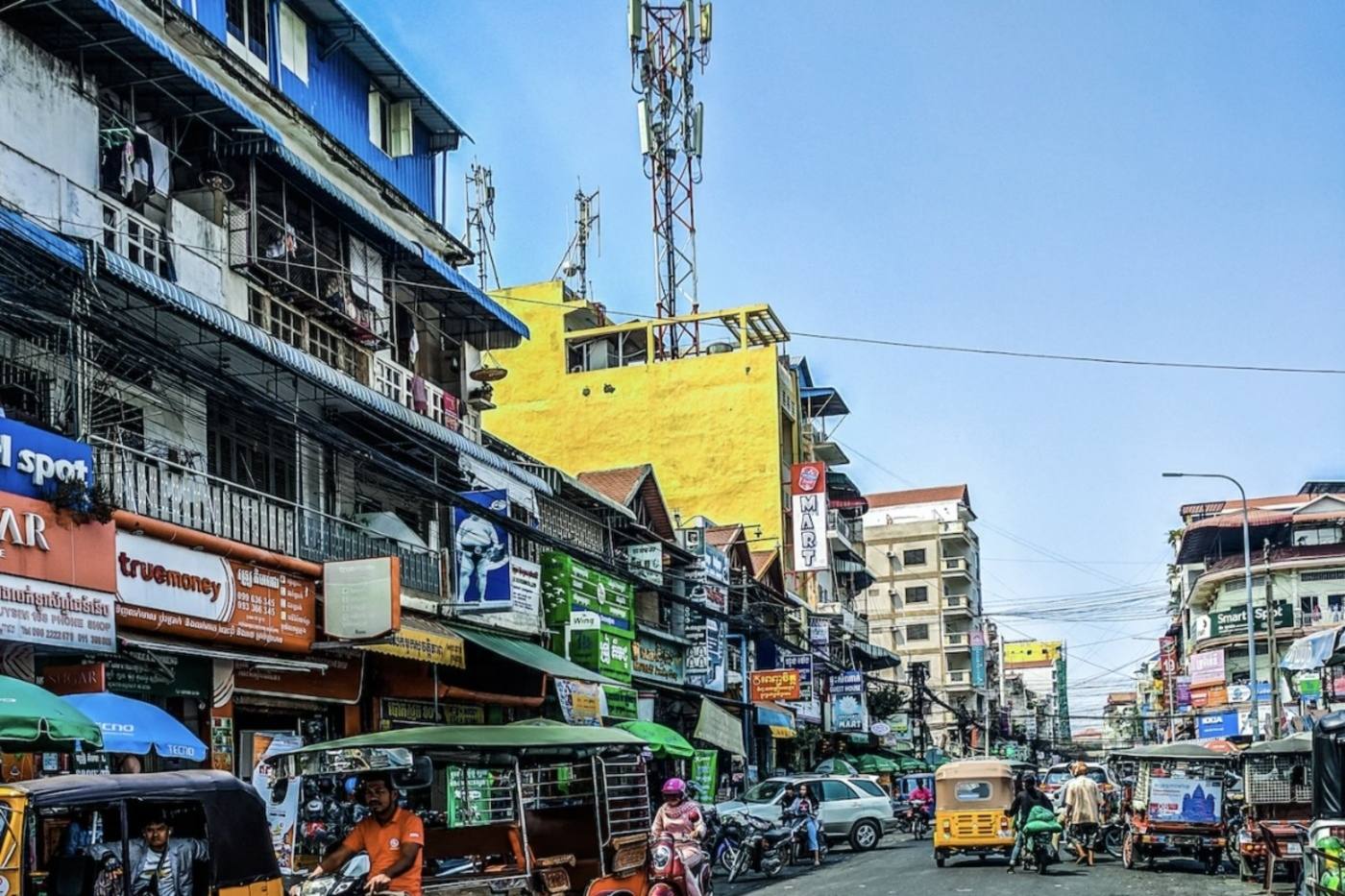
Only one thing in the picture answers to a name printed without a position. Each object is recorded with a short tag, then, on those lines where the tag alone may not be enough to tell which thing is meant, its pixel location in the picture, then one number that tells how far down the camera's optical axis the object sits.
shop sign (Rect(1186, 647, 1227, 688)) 80.25
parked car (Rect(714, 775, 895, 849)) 32.94
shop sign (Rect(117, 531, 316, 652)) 16.27
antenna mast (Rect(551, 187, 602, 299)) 53.09
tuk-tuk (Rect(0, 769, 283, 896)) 8.40
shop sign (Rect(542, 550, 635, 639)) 28.53
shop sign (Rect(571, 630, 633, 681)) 28.75
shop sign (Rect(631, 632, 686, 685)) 35.34
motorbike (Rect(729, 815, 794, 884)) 24.95
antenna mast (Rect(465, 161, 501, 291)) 42.47
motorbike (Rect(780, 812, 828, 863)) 28.27
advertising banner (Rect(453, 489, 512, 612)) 24.69
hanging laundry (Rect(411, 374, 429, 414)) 25.16
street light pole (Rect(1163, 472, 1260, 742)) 43.81
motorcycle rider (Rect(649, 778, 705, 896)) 14.85
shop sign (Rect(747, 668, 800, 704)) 42.88
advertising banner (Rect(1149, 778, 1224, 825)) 24.48
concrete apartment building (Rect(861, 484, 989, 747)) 100.19
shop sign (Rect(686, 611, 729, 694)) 39.06
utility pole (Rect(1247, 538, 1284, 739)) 43.62
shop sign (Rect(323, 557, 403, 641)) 19.34
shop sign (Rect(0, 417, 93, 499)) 14.42
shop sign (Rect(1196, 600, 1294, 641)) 75.38
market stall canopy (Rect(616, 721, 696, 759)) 24.42
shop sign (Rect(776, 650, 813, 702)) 48.06
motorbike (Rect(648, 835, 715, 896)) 14.16
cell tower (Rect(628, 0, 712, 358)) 49.88
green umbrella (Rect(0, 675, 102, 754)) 11.57
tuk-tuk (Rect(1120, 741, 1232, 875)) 24.11
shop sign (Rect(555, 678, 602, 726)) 25.97
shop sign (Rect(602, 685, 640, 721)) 28.80
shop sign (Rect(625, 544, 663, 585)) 35.94
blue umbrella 13.70
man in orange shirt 10.70
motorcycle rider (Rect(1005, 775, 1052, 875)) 24.09
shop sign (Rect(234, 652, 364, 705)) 19.66
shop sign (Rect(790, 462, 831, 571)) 49.22
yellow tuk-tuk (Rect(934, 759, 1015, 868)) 25.73
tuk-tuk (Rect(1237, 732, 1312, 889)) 21.16
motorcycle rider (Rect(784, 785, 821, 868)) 28.56
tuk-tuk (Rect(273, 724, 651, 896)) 12.09
